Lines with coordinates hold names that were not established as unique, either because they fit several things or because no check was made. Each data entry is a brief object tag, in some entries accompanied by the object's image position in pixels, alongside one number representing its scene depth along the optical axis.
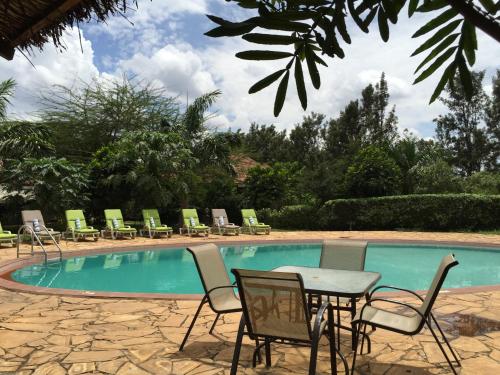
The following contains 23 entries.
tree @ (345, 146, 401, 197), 21.80
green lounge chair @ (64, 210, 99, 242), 15.72
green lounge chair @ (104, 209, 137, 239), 16.80
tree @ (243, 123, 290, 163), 42.93
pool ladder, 11.49
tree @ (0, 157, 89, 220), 17.62
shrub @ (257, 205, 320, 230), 22.45
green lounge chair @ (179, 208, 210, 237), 18.12
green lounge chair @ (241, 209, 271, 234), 19.56
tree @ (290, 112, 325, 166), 40.97
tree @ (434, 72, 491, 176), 39.03
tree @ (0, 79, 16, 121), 19.38
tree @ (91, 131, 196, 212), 19.55
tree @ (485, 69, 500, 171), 38.09
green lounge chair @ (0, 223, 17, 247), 13.75
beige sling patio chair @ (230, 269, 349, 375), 3.61
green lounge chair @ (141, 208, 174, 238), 17.44
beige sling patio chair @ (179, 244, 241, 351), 4.84
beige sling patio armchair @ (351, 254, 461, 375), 4.05
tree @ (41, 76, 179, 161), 27.94
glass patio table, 4.30
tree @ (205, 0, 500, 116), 1.28
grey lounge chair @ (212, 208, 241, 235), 19.09
